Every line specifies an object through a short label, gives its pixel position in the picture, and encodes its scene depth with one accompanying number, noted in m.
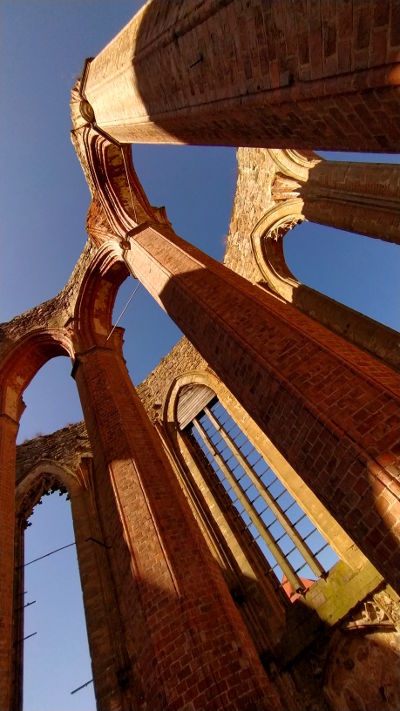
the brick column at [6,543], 5.10
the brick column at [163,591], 2.83
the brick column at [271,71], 1.89
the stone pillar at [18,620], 5.70
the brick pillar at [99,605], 5.31
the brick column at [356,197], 5.35
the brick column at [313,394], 2.16
